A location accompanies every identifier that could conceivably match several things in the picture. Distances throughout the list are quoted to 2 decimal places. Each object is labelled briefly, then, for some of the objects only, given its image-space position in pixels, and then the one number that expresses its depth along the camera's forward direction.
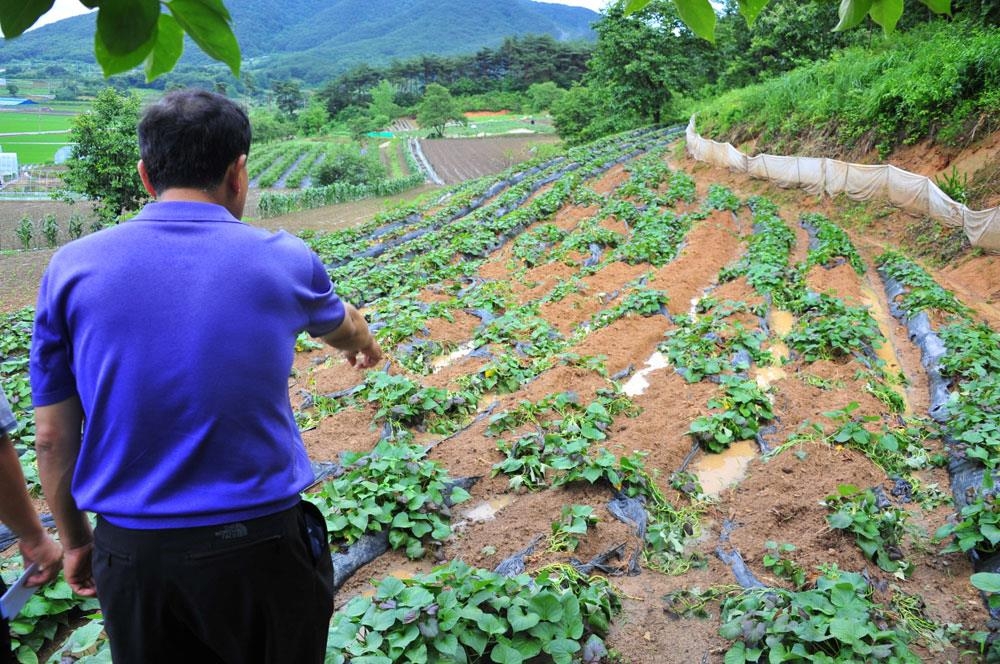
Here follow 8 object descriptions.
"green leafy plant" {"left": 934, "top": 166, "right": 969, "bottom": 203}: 11.70
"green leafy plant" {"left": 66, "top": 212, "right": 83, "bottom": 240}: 23.03
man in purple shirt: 1.50
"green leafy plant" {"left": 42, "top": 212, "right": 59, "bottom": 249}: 21.72
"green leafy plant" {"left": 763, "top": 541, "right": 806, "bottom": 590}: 3.56
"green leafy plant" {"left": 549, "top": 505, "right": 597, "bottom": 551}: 3.89
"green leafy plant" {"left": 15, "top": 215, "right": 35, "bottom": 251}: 21.00
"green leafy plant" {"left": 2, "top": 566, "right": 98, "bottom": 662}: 3.23
